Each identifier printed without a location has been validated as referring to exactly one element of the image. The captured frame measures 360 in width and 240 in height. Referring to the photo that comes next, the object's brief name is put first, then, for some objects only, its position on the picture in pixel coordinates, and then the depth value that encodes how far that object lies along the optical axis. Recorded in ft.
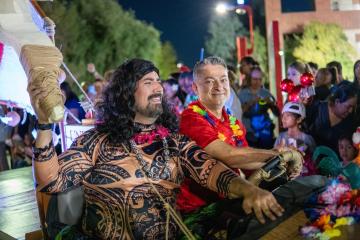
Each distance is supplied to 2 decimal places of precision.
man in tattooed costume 8.36
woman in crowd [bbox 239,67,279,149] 19.33
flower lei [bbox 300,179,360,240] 6.38
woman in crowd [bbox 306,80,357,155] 15.39
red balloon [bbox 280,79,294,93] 17.40
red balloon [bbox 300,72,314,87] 17.52
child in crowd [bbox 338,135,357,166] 13.47
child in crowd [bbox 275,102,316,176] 15.23
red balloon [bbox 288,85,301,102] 17.13
